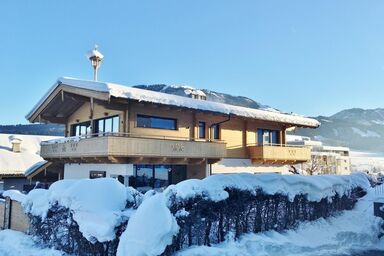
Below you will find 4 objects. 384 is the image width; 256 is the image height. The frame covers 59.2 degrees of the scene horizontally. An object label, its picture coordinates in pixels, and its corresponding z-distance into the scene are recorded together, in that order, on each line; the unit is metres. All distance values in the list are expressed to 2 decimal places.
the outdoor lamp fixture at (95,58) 22.28
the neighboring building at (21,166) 24.08
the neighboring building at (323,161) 41.25
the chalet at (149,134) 16.77
